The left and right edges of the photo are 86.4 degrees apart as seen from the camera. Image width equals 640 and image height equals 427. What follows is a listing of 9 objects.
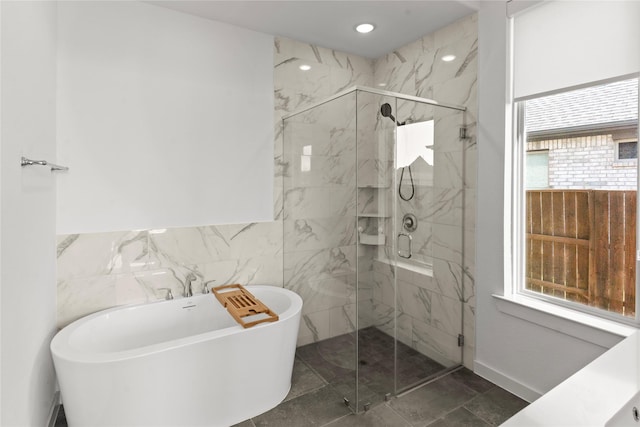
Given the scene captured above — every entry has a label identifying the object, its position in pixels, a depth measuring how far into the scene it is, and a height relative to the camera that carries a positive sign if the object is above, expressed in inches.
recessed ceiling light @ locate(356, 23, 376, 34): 108.9 +60.4
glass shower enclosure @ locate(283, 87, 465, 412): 87.8 -7.0
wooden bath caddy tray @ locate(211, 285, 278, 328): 84.2 -25.0
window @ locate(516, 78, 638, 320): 74.5 +3.8
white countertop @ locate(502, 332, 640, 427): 34.5 -20.9
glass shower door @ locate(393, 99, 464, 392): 93.7 -7.4
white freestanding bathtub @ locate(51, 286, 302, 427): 67.4 -33.7
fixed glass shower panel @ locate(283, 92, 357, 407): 89.4 -6.1
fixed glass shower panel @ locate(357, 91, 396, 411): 86.7 -8.7
